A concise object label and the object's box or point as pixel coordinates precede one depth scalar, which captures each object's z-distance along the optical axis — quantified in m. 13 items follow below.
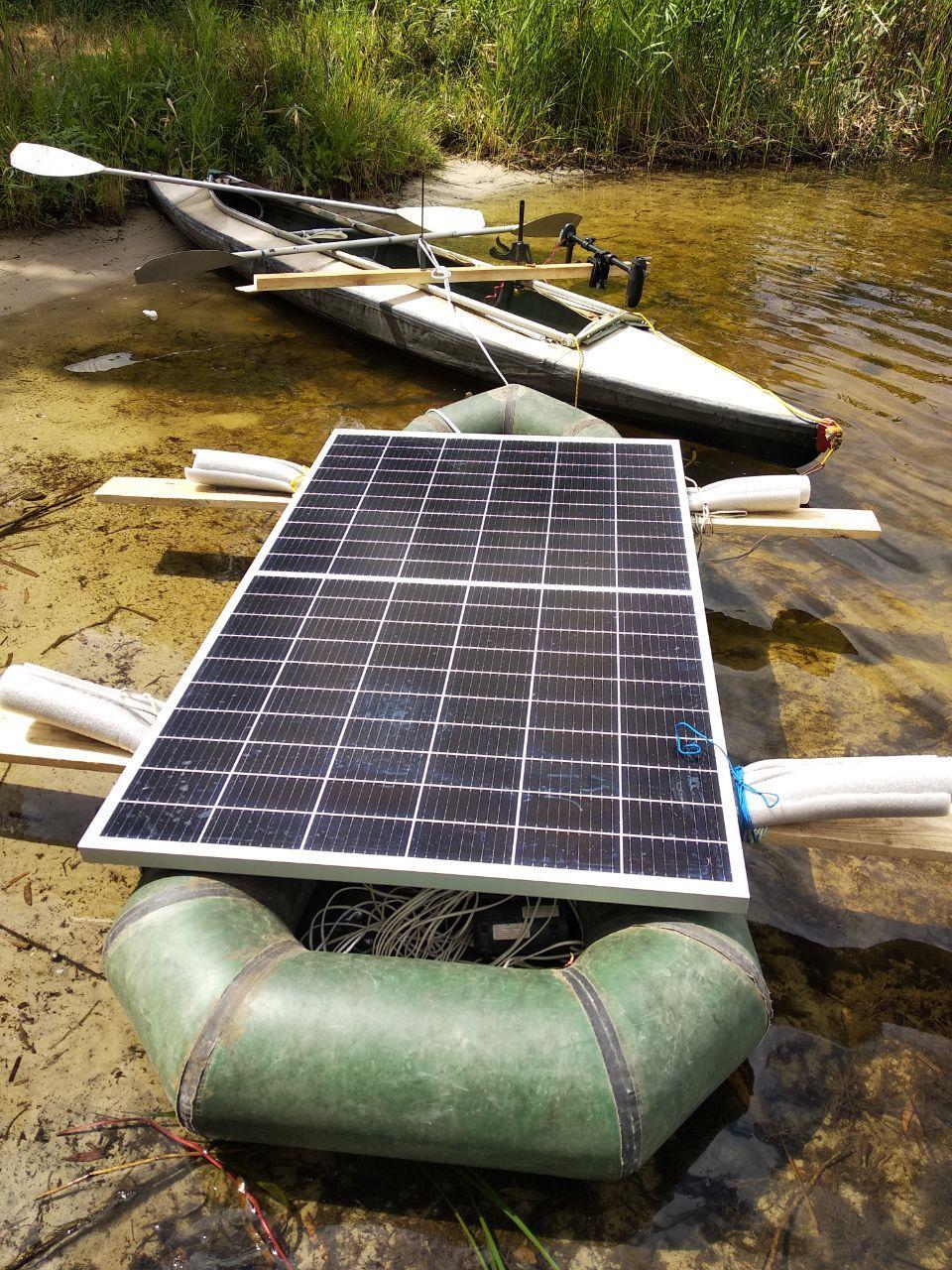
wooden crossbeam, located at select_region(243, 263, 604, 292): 7.30
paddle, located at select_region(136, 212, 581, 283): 6.96
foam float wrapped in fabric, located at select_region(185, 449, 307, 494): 5.37
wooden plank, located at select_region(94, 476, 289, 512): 5.37
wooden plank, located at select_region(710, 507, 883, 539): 5.12
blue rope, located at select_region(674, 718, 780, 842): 3.06
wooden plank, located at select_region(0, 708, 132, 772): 3.55
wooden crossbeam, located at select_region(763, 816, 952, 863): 3.25
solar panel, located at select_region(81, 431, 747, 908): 2.79
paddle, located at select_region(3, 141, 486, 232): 7.72
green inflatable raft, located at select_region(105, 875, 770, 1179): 2.42
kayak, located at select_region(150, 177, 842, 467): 6.44
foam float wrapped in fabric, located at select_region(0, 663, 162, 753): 3.47
